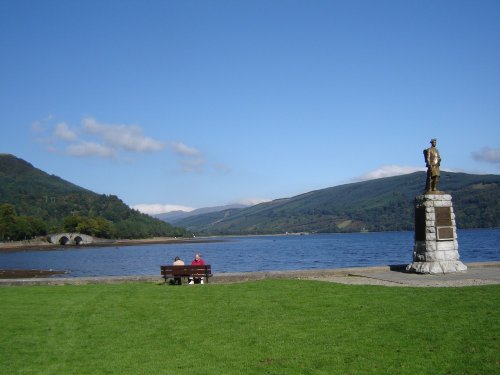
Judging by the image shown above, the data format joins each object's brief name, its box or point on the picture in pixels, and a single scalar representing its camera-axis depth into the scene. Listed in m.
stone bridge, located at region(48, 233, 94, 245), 169.70
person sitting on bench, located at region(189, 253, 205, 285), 21.00
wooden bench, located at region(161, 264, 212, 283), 20.48
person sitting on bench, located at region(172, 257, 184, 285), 20.92
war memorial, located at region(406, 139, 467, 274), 21.11
